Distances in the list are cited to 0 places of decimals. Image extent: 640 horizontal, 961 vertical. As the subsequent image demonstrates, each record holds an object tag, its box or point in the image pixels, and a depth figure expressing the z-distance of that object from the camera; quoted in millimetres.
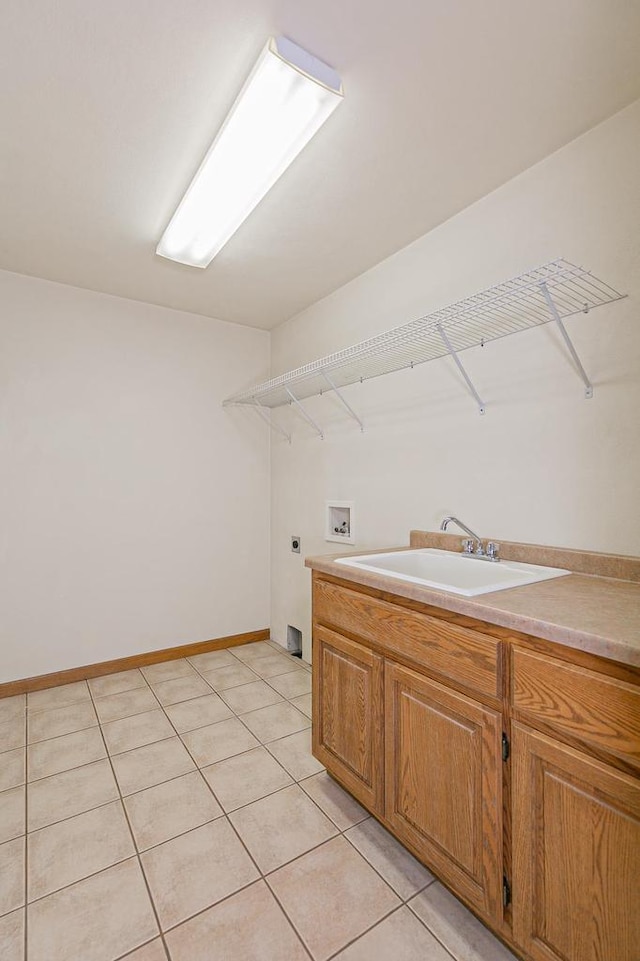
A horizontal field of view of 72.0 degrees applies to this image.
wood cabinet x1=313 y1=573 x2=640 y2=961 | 858
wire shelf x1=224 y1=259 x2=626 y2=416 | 1480
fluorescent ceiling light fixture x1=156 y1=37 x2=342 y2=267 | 1226
